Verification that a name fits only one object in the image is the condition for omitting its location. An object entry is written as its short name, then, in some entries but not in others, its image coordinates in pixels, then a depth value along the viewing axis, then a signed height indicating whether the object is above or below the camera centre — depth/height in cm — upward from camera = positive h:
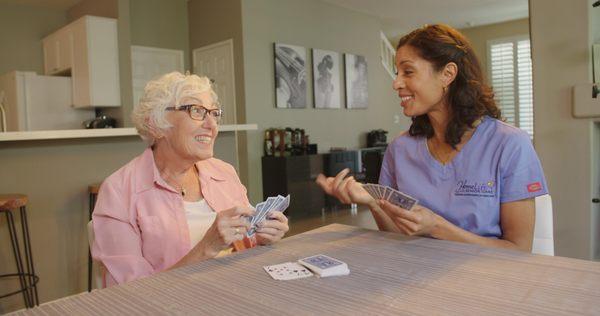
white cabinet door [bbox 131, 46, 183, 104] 650 +106
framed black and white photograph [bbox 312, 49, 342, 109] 701 +80
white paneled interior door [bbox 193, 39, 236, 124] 628 +88
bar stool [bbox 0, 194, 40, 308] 275 -76
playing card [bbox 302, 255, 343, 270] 116 -34
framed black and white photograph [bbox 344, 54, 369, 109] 763 +81
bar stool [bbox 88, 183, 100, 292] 298 -39
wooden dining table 92 -35
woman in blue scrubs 152 -12
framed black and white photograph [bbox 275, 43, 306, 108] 642 +80
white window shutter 912 +97
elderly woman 144 -22
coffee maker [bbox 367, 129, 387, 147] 786 -16
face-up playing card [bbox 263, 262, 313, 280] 114 -35
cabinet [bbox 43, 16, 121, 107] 542 +93
